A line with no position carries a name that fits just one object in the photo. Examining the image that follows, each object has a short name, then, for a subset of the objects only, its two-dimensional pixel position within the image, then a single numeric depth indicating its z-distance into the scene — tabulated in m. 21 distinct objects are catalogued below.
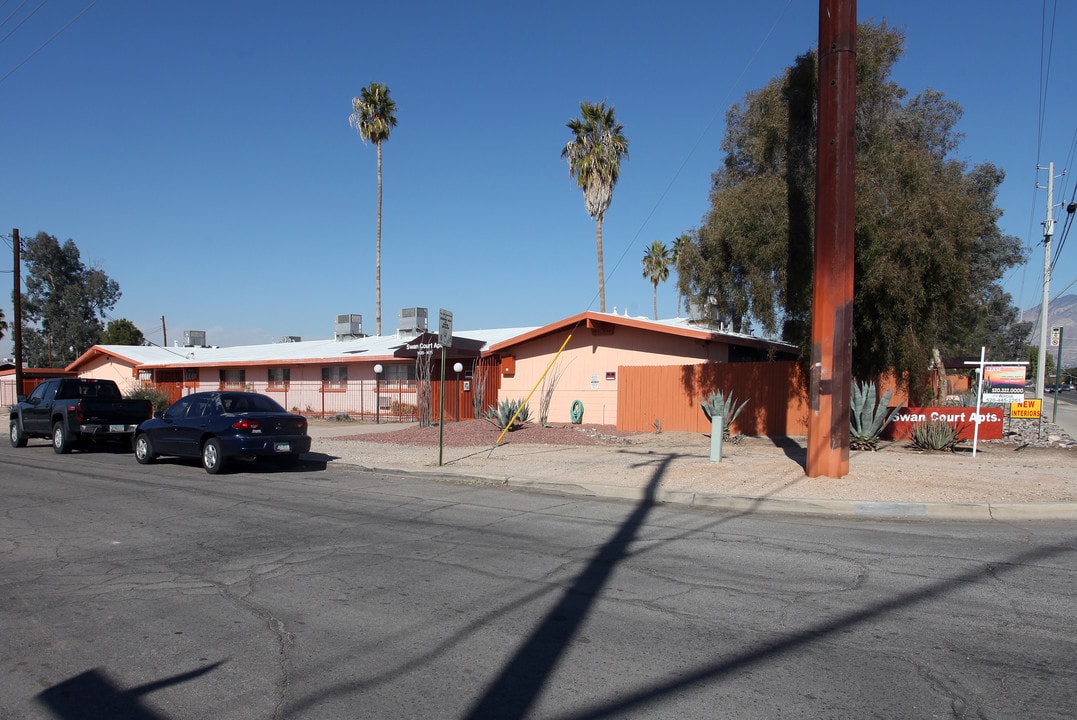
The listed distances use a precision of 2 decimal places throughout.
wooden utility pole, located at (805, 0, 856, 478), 12.14
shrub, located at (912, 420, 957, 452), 15.70
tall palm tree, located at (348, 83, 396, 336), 42.59
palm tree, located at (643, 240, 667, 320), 55.84
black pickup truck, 18.34
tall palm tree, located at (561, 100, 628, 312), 33.72
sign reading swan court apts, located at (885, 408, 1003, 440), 15.87
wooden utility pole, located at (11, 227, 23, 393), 31.36
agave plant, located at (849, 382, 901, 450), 15.83
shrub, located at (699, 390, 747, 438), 16.27
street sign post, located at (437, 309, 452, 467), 14.82
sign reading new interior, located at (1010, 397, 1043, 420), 16.41
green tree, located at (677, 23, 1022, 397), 15.37
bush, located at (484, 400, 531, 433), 21.11
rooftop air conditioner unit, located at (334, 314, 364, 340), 41.25
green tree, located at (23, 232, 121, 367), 68.25
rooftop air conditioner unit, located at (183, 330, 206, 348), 50.62
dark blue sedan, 14.45
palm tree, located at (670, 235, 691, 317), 50.22
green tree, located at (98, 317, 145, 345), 66.88
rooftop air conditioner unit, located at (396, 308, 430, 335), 36.81
